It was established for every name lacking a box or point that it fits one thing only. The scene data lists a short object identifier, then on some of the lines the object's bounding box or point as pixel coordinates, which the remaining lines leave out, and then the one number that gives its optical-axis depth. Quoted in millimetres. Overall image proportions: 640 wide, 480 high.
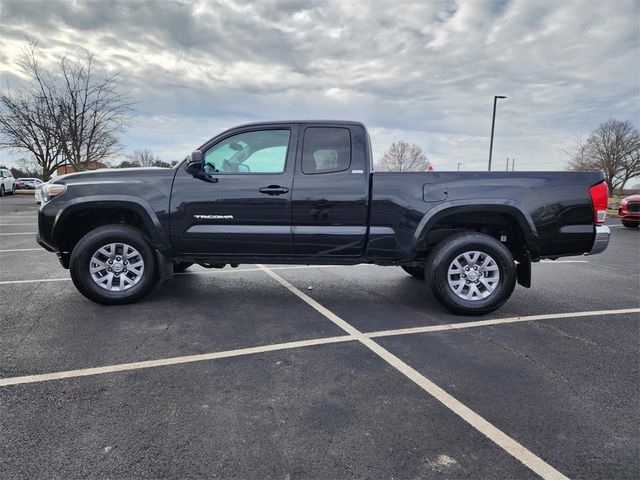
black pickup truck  4230
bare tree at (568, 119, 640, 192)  34344
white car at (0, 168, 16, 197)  25156
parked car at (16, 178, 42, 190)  39394
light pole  24422
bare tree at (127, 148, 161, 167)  52622
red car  14094
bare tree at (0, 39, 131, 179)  24375
